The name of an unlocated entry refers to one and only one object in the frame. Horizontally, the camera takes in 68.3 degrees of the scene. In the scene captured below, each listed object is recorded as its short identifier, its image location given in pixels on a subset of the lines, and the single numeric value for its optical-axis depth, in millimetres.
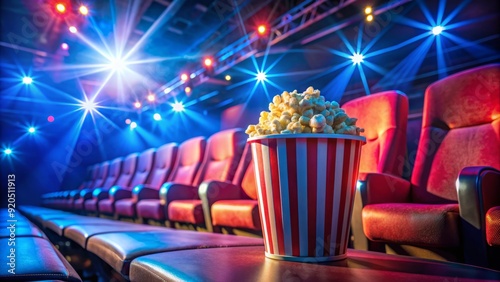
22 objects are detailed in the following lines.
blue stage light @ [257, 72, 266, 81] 4514
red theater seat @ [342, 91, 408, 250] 1322
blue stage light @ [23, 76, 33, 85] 5584
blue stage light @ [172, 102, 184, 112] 5515
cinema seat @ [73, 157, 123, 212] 3497
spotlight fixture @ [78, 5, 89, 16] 3490
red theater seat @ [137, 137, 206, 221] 2092
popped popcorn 474
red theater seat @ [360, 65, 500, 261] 821
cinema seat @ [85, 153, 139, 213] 3143
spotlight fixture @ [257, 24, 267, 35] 3619
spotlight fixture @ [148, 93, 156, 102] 5441
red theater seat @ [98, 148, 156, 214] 2789
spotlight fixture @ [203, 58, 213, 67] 4453
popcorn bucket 458
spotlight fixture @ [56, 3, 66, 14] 3318
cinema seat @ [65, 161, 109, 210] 4023
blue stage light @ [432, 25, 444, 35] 3514
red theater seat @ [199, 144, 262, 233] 1295
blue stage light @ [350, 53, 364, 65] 3959
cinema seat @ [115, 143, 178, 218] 2405
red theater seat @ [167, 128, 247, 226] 1733
